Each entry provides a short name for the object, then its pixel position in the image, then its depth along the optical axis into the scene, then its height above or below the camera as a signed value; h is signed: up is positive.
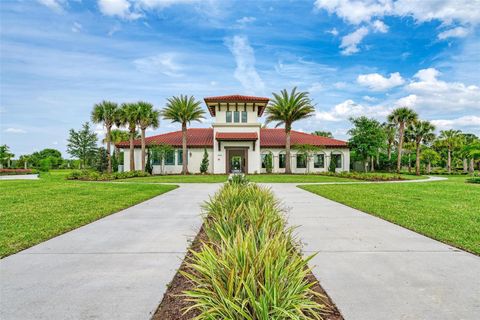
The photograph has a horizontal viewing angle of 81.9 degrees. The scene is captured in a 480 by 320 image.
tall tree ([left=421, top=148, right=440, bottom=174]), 42.12 +0.81
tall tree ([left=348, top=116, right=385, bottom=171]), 32.94 +2.94
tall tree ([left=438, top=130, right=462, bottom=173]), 44.22 +3.41
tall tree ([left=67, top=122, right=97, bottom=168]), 55.25 +3.58
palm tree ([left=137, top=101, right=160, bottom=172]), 32.16 +5.30
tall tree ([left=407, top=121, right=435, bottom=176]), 39.84 +4.52
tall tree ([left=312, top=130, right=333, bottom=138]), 65.81 +6.85
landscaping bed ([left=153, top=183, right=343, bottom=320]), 2.12 -1.05
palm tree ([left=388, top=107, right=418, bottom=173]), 38.85 +6.26
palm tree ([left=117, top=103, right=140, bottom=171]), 32.25 +5.32
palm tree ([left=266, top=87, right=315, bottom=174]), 31.91 +6.27
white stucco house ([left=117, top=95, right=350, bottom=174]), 31.80 +2.07
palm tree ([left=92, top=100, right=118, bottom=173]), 35.31 +6.22
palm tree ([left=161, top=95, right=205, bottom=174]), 32.03 +5.95
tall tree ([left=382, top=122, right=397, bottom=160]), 44.10 +4.41
